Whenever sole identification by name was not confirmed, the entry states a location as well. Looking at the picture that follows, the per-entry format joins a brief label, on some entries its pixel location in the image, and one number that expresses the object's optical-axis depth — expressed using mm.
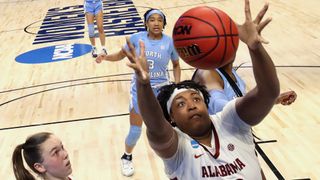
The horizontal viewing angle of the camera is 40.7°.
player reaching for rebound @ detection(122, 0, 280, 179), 1867
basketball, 2434
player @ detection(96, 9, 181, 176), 4297
